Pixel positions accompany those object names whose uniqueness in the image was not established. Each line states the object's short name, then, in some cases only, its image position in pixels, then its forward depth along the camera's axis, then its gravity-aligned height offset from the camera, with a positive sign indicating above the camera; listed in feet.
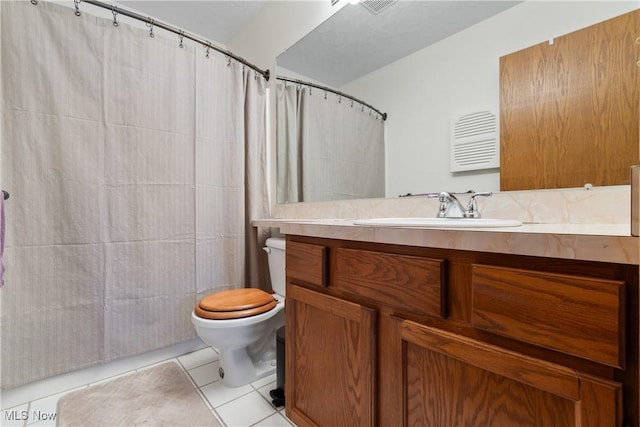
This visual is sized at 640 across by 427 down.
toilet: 4.34 -1.76
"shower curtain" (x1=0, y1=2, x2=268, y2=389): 4.24 +0.47
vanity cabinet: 1.51 -0.90
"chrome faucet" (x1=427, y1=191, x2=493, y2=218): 3.11 +0.03
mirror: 3.15 +1.96
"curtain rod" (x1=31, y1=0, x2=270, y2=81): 4.50 +3.28
